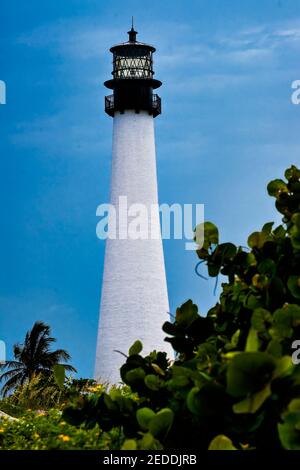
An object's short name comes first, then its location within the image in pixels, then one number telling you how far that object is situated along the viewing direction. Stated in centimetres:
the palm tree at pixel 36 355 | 5040
